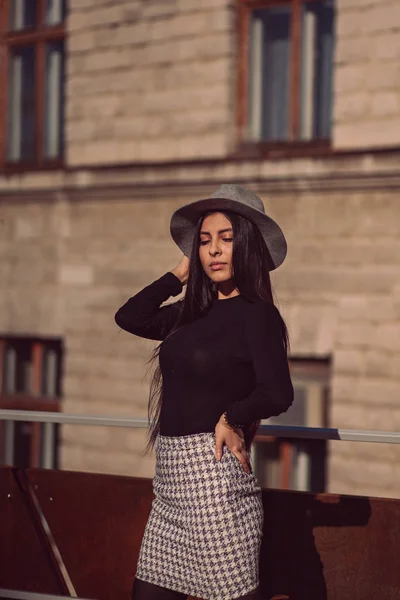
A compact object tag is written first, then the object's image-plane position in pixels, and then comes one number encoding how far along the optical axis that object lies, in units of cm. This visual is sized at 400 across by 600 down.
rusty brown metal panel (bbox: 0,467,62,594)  512
